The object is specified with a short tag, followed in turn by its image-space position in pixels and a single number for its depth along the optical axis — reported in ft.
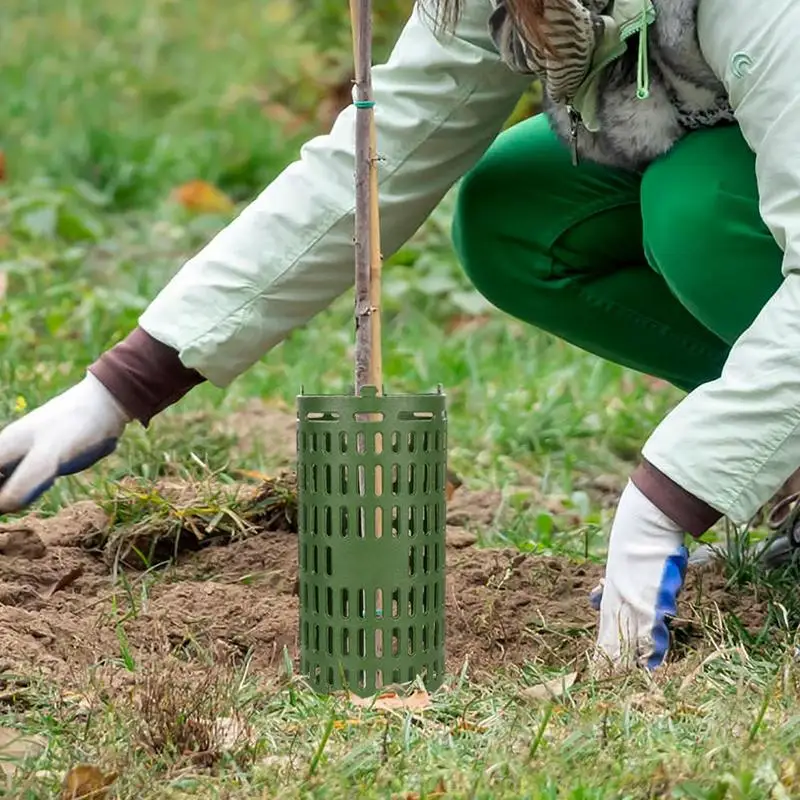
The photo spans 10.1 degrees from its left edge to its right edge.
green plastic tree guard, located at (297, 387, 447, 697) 13.64
